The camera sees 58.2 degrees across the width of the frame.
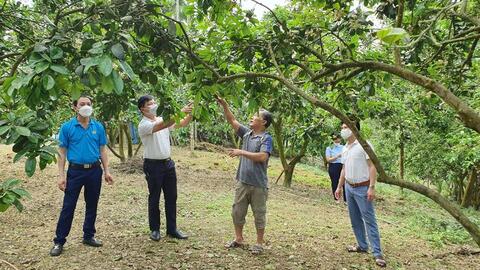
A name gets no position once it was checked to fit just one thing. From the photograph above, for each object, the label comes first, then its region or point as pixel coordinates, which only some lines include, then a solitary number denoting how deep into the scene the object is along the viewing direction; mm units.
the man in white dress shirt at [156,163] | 5012
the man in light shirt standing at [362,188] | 4977
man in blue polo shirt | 4680
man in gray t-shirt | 4867
